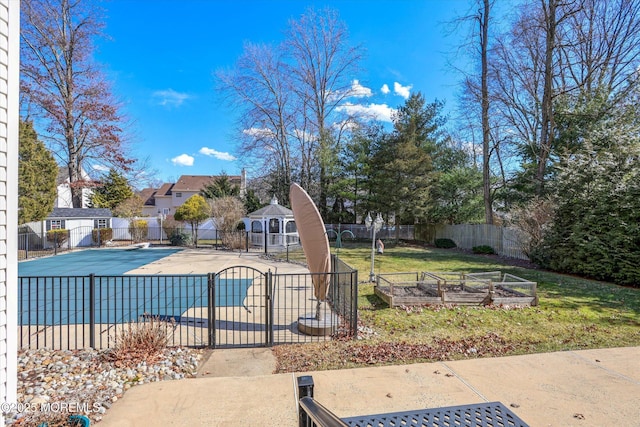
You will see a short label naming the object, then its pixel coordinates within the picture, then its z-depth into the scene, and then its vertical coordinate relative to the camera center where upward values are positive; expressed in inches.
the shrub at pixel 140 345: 152.6 -62.5
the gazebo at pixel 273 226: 727.1 -15.4
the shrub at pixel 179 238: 764.6 -42.5
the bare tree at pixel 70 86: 729.0 +326.5
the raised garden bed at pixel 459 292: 258.8 -65.3
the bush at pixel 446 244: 780.0 -64.3
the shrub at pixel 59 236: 658.8 -30.7
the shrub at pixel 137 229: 803.4 -20.5
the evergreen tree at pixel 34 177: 547.8 +81.2
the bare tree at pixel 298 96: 979.9 +391.2
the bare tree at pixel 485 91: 681.6 +276.7
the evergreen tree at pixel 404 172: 795.4 +118.4
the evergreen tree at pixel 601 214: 344.2 +2.7
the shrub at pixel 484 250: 647.1 -66.4
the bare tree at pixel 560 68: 570.9 +310.2
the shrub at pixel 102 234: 763.7 -31.8
